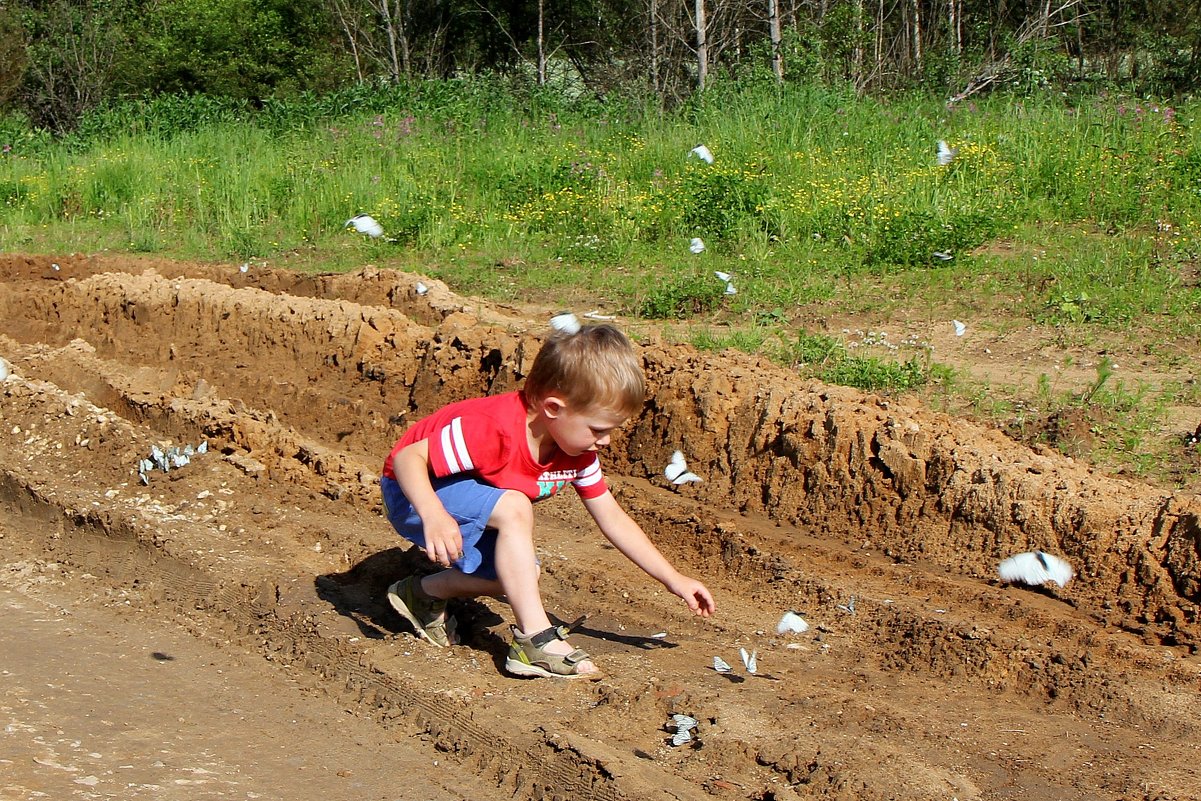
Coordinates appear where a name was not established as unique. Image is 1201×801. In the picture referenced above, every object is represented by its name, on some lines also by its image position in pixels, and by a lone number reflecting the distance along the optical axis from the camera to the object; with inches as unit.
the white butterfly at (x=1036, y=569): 167.5
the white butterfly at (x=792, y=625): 167.0
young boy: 132.3
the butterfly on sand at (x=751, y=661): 151.3
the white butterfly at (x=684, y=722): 133.8
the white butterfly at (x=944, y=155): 354.3
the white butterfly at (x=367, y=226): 385.7
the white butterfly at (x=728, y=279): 283.9
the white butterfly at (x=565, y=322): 255.3
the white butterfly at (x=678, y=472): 214.5
